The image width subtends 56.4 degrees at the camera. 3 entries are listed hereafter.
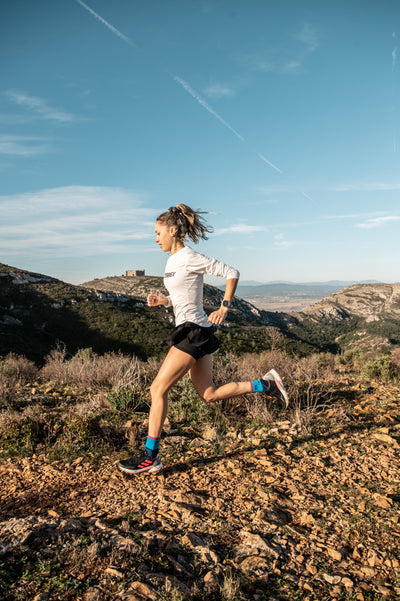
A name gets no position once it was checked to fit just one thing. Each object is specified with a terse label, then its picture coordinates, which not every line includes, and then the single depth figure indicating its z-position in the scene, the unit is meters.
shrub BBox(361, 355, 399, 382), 6.36
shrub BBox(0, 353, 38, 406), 5.06
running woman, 2.95
